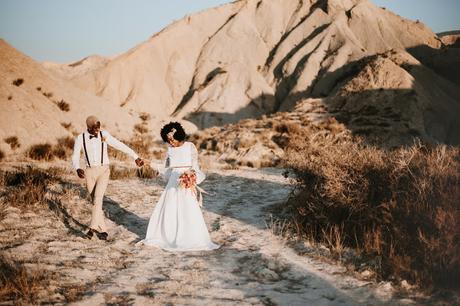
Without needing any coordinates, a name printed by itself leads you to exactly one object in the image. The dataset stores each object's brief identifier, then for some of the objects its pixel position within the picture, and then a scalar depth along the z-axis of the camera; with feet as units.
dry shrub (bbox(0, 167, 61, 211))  25.55
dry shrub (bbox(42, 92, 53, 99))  63.48
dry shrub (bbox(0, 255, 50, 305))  13.51
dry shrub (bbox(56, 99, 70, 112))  62.80
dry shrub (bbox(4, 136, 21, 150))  46.34
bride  20.30
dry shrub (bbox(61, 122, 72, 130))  58.23
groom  20.86
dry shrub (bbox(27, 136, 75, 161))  45.01
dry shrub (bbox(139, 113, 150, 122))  78.07
